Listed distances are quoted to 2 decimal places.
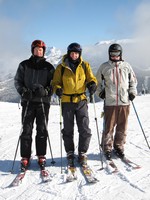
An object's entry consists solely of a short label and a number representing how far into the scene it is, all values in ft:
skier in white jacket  20.33
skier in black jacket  18.93
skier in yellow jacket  19.04
